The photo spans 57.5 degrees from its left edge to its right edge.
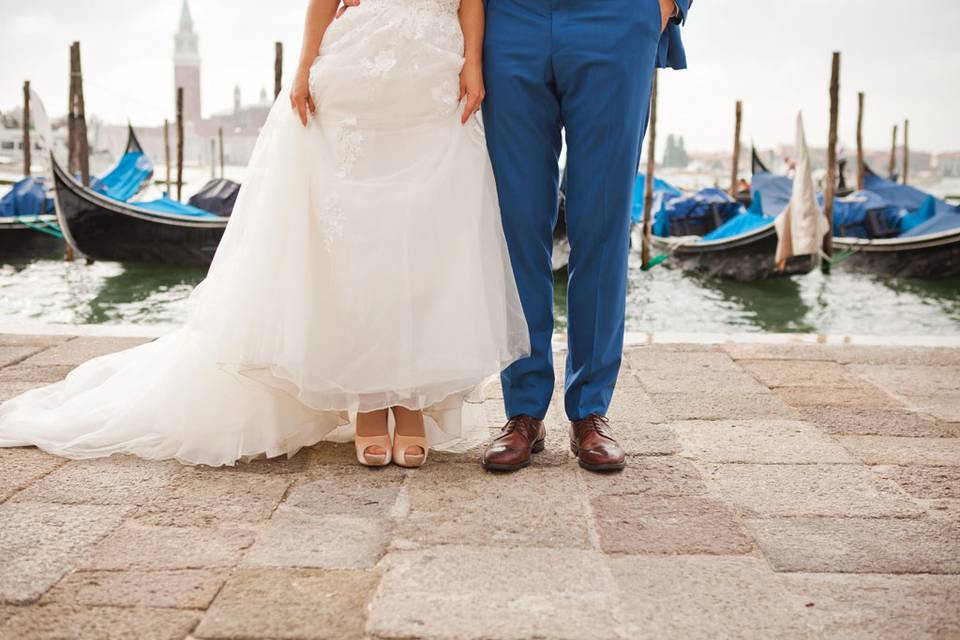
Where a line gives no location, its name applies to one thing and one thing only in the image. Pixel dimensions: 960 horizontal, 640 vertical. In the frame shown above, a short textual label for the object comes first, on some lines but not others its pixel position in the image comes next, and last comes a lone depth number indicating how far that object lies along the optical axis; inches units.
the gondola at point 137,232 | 375.2
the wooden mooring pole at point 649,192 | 400.8
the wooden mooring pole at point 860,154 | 578.2
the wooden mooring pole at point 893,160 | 890.7
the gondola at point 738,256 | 370.6
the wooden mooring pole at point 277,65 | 385.9
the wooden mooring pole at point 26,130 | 573.6
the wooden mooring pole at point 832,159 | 361.4
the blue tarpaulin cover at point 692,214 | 468.8
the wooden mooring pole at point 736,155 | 607.8
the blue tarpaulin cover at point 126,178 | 476.7
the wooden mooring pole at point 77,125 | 408.5
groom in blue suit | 64.1
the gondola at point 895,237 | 380.8
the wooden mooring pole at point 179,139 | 563.2
